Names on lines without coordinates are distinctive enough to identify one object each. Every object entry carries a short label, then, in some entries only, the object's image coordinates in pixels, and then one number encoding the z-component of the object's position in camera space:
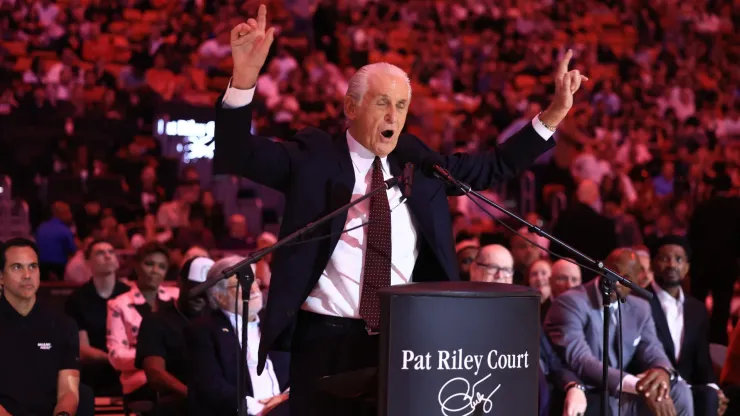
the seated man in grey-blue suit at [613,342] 11.23
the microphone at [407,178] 6.43
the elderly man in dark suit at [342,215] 6.54
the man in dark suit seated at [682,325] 12.18
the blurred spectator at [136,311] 12.66
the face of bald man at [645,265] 13.79
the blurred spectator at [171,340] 11.80
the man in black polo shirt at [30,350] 10.27
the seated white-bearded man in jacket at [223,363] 10.29
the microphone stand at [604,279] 6.42
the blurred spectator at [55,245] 19.94
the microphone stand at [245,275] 5.98
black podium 5.83
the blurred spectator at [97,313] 13.77
